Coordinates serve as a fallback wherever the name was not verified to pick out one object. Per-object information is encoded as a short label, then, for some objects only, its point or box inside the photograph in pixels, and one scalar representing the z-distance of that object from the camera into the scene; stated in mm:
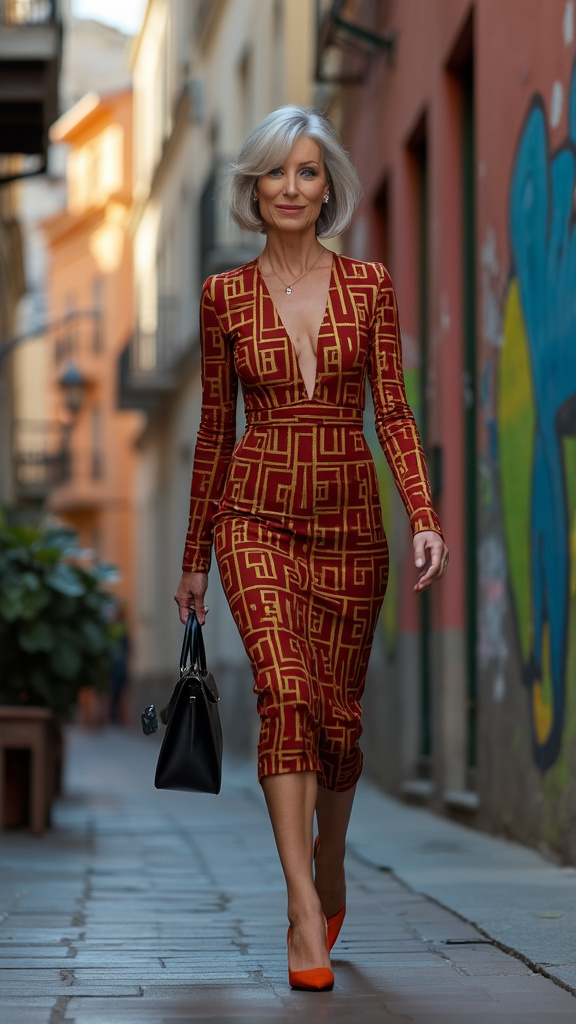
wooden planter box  14119
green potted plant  15198
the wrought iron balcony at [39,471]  70593
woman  6831
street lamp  51903
